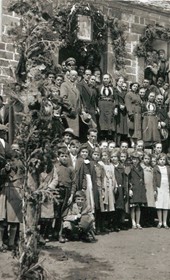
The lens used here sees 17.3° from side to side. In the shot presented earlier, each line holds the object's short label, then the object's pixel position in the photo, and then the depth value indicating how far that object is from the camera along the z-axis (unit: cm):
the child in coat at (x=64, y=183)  901
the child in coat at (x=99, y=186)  995
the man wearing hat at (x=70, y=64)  1207
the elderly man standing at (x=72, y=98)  1119
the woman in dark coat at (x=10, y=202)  797
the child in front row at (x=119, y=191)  1029
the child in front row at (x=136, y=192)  1055
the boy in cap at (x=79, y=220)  897
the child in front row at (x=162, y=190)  1084
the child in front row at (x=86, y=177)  954
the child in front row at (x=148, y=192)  1078
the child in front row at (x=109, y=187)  1005
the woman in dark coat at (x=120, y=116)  1241
